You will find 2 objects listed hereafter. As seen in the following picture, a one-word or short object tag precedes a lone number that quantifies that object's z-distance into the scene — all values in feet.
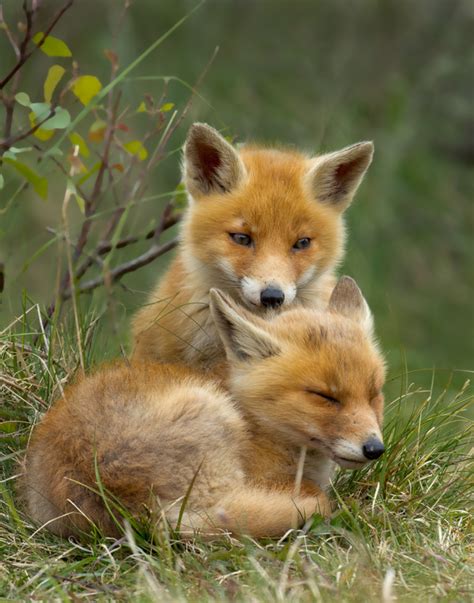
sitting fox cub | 35.27
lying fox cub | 27.27
